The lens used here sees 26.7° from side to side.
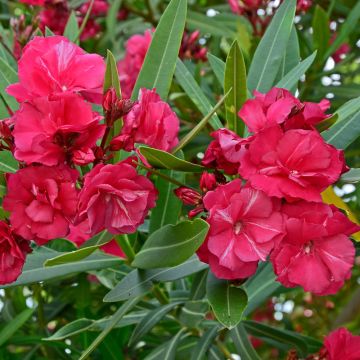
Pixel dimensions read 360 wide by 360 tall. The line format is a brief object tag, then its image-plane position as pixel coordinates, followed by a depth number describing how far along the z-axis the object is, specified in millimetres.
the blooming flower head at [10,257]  1012
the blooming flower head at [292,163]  969
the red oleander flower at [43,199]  959
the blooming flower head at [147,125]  1026
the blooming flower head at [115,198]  947
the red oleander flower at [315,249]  968
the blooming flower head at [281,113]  994
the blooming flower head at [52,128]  950
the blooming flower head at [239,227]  966
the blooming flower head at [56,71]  1008
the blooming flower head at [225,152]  1012
